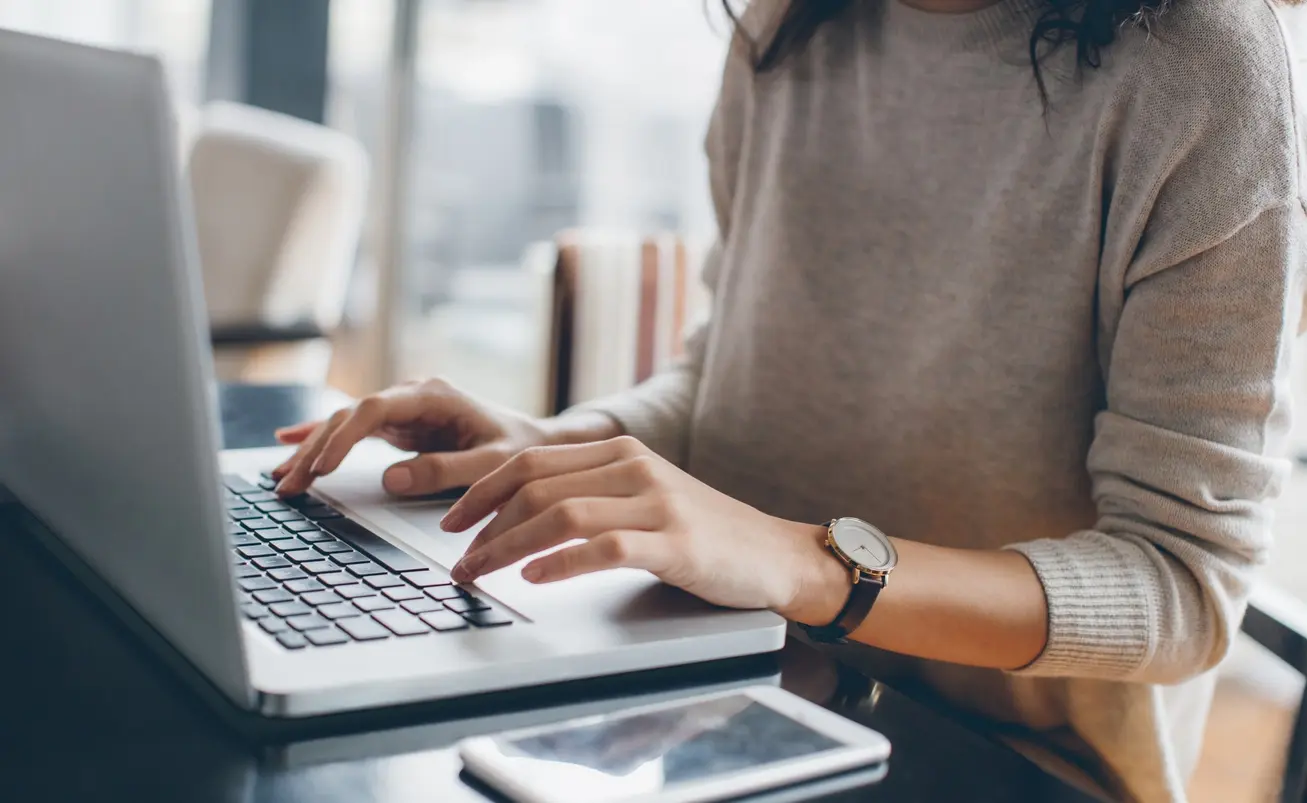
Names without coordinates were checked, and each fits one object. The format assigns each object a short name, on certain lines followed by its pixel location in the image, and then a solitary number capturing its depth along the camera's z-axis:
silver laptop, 0.44
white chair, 2.26
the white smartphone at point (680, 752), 0.44
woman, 0.71
